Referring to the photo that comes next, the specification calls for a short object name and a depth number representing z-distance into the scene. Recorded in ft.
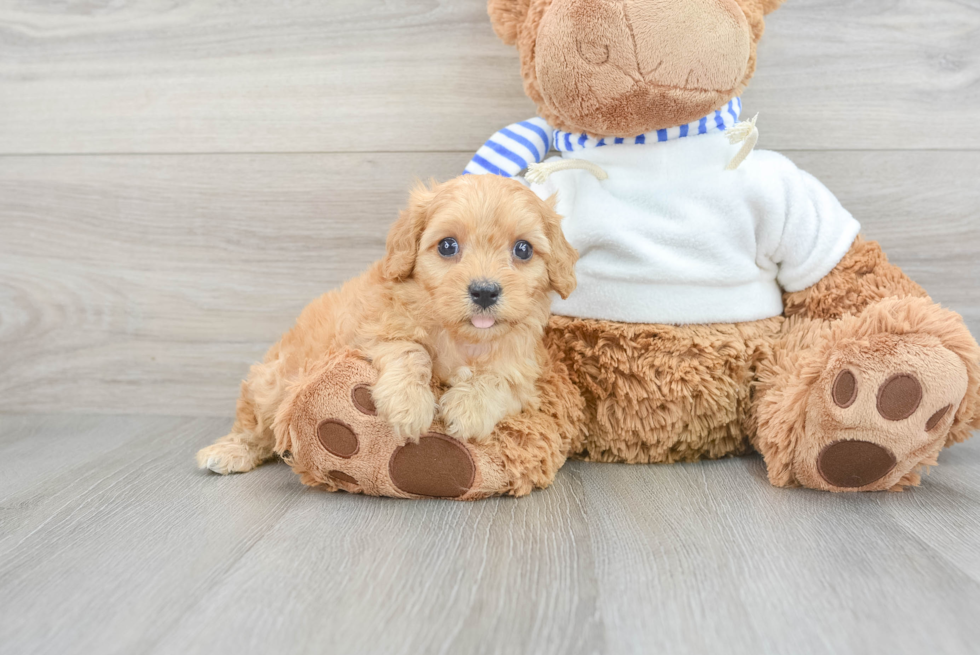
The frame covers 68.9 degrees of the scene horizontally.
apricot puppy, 2.92
